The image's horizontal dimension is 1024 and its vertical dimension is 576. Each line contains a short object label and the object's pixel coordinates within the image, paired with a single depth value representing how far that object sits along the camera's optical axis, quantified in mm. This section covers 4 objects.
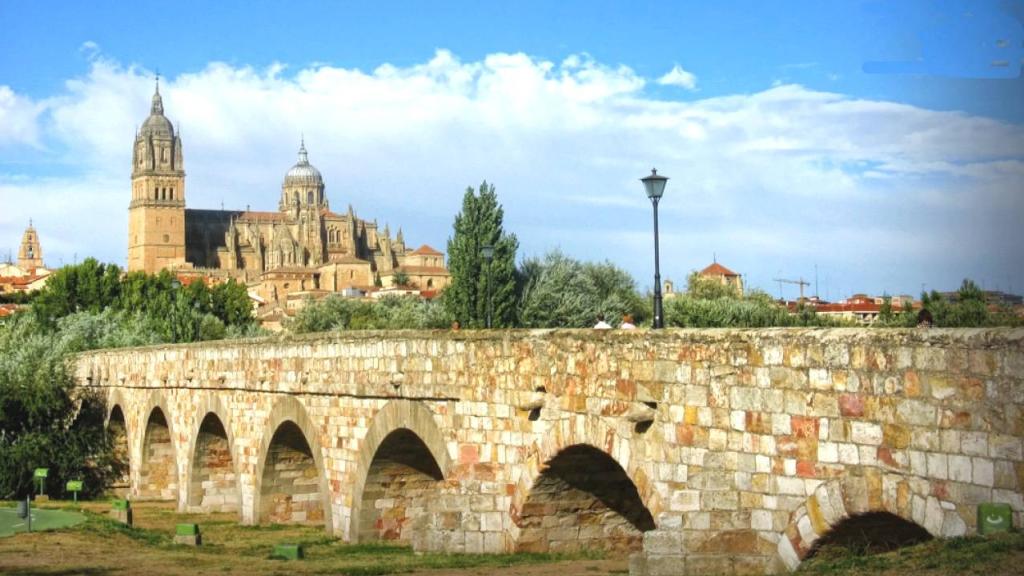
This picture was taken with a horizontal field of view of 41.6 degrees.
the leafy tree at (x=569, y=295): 56744
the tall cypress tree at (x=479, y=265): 57188
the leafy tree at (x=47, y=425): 29812
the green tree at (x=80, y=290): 77906
